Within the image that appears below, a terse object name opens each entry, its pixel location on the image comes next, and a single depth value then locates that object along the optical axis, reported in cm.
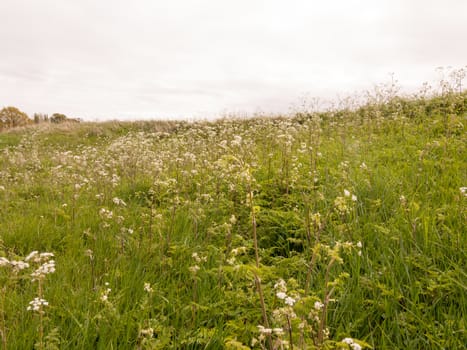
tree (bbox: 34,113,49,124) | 3502
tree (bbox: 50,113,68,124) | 3381
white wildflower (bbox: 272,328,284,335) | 187
